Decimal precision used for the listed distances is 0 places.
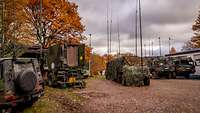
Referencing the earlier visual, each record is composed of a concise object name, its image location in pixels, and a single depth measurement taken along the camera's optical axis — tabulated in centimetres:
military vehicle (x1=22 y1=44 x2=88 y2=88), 1112
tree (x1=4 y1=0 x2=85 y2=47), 1666
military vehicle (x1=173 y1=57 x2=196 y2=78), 1771
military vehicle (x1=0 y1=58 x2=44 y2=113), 513
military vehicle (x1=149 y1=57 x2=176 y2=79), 1772
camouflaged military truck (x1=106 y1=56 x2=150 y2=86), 1238
